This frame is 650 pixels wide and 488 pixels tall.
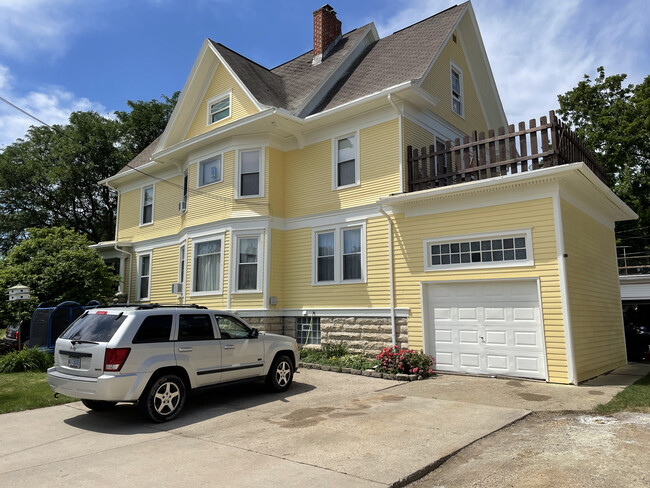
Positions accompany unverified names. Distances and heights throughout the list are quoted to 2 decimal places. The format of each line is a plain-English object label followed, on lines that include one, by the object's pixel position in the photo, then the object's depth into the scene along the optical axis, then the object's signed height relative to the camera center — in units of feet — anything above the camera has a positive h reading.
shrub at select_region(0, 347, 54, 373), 39.06 -3.71
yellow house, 34.81 +8.79
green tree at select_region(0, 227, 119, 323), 52.24 +5.05
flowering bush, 35.88 -3.82
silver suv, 22.21 -2.06
